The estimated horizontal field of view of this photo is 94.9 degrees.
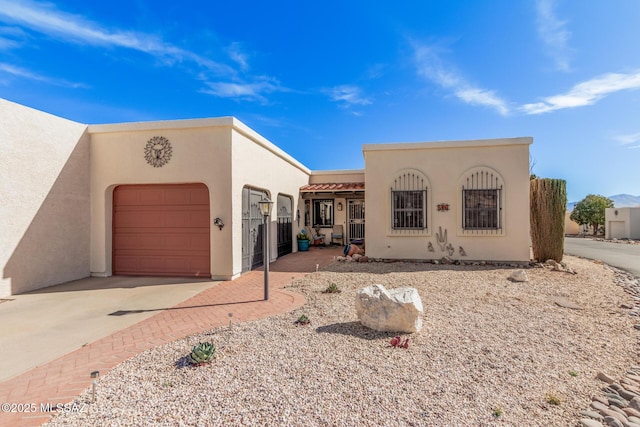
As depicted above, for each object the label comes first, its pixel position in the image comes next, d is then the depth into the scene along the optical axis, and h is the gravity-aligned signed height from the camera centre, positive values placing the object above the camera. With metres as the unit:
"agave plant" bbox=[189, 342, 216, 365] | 3.24 -1.53
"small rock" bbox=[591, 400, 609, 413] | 2.58 -1.69
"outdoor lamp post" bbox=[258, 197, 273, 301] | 5.79 -0.13
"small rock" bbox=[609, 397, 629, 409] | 2.65 -1.70
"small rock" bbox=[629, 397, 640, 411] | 2.65 -1.71
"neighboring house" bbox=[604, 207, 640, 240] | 20.66 -0.51
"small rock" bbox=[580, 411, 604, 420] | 2.48 -1.69
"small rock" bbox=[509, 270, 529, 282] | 7.28 -1.51
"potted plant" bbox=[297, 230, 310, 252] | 13.18 -1.16
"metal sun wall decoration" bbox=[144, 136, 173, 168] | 7.73 +1.74
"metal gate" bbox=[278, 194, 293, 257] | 11.38 -0.34
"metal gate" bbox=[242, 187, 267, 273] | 8.35 -0.39
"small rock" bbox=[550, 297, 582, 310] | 5.39 -1.66
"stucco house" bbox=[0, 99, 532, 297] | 6.67 +0.53
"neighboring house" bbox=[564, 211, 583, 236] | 26.88 -1.01
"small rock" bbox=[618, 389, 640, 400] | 2.76 -1.69
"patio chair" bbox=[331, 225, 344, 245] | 14.72 -0.85
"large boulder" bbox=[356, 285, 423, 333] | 4.07 -1.32
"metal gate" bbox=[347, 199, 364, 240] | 15.13 -0.12
